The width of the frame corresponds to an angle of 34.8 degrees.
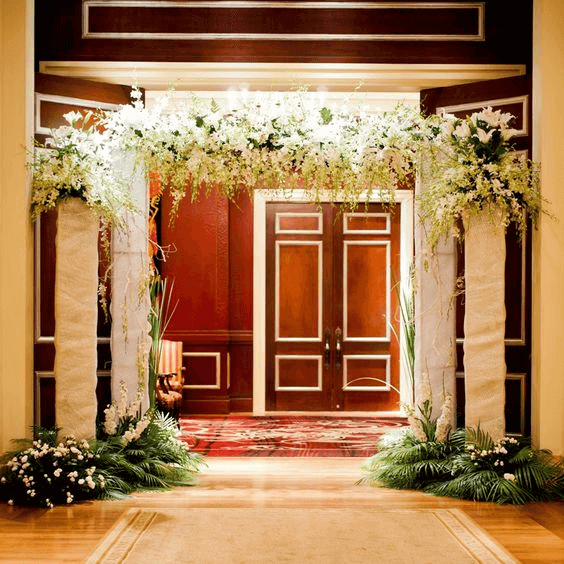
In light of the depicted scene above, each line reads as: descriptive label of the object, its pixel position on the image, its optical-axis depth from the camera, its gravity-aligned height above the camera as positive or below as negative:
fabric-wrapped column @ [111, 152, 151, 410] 6.38 -0.09
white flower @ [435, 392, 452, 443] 6.15 -0.95
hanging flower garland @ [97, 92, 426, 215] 6.07 +0.96
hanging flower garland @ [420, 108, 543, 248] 5.78 +0.69
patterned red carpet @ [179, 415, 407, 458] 7.77 -1.44
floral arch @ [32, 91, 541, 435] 5.88 +0.88
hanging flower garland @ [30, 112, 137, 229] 5.85 +0.73
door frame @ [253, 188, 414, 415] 10.15 +0.09
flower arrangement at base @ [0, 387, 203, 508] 5.51 -1.16
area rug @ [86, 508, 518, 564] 4.32 -1.31
